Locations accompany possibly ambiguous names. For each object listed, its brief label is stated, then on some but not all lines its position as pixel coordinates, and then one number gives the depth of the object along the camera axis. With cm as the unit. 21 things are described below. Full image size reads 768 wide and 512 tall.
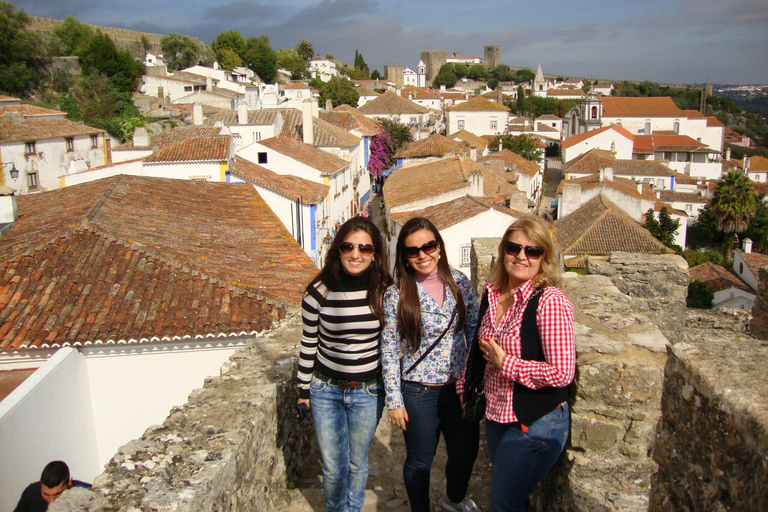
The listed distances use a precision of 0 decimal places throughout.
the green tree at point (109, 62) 5349
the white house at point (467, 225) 1744
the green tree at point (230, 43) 8388
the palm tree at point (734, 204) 3984
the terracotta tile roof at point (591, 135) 6244
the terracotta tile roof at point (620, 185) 3488
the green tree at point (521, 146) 5081
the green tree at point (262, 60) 8388
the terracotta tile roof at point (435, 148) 3234
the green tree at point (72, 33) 5912
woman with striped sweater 348
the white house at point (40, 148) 2781
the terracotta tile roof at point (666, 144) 6850
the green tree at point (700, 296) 2288
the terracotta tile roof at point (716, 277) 2555
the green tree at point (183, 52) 7731
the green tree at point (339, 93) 6550
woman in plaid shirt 283
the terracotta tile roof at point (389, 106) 6375
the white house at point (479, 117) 6656
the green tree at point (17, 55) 4784
